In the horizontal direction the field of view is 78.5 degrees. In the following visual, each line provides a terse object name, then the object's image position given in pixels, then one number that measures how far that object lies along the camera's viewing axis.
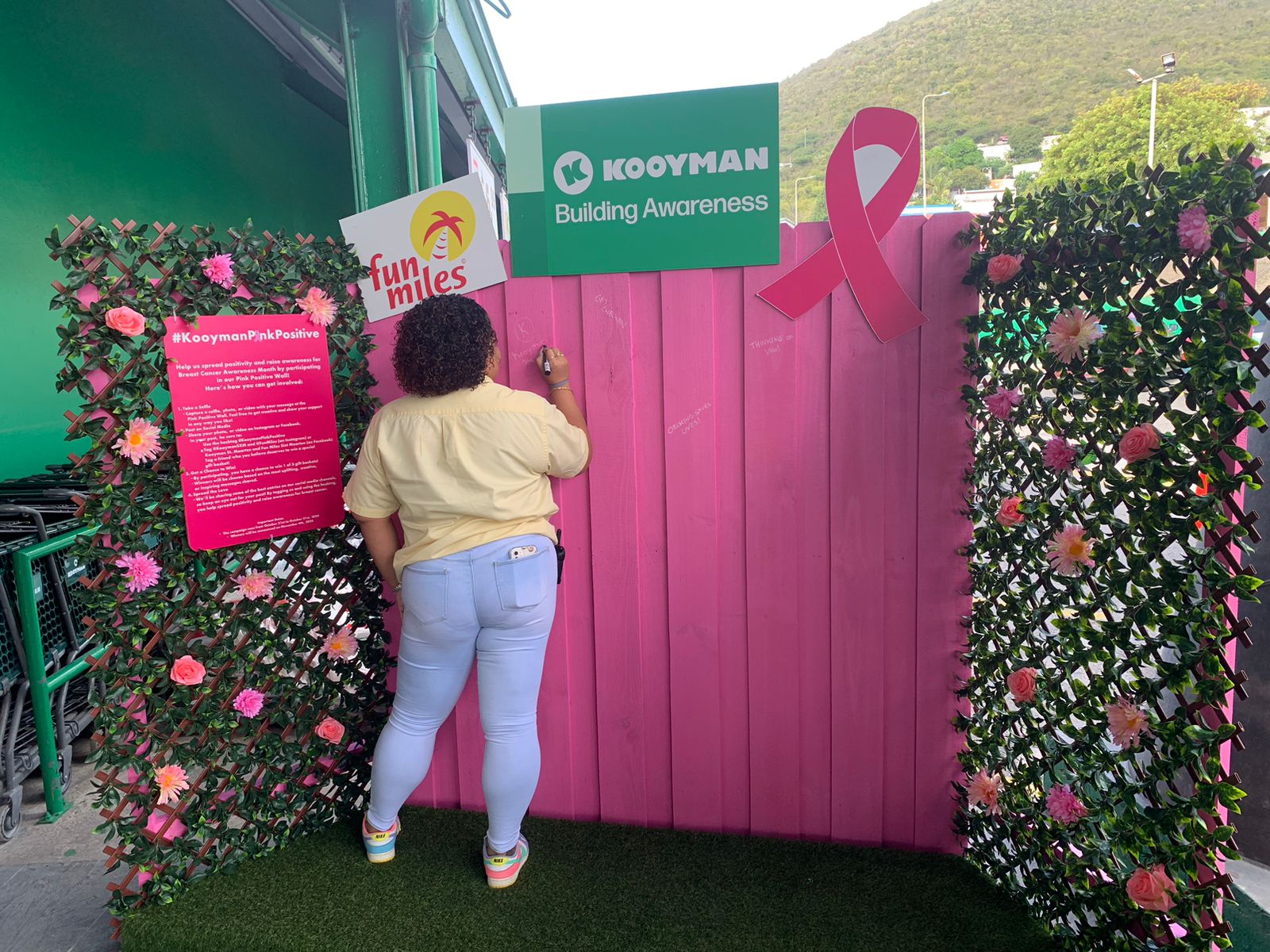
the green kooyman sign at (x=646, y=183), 2.27
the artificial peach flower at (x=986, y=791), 2.19
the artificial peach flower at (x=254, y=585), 2.36
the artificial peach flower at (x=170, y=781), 2.22
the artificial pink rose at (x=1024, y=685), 1.95
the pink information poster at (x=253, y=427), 2.20
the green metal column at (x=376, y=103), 3.89
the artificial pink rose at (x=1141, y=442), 1.57
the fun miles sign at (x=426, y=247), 2.44
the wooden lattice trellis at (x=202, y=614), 2.09
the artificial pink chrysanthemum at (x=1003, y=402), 2.00
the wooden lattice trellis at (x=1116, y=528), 1.48
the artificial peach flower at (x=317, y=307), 2.38
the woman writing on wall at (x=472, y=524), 2.11
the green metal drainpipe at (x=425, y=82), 3.95
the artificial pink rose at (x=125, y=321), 2.03
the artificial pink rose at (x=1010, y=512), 1.99
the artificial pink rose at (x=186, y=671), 2.22
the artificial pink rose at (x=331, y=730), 2.56
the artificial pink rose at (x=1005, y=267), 1.97
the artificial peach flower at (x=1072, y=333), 1.72
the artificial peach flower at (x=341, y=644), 2.55
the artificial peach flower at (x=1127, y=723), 1.65
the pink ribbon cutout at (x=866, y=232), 2.19
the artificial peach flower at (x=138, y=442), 2.08
